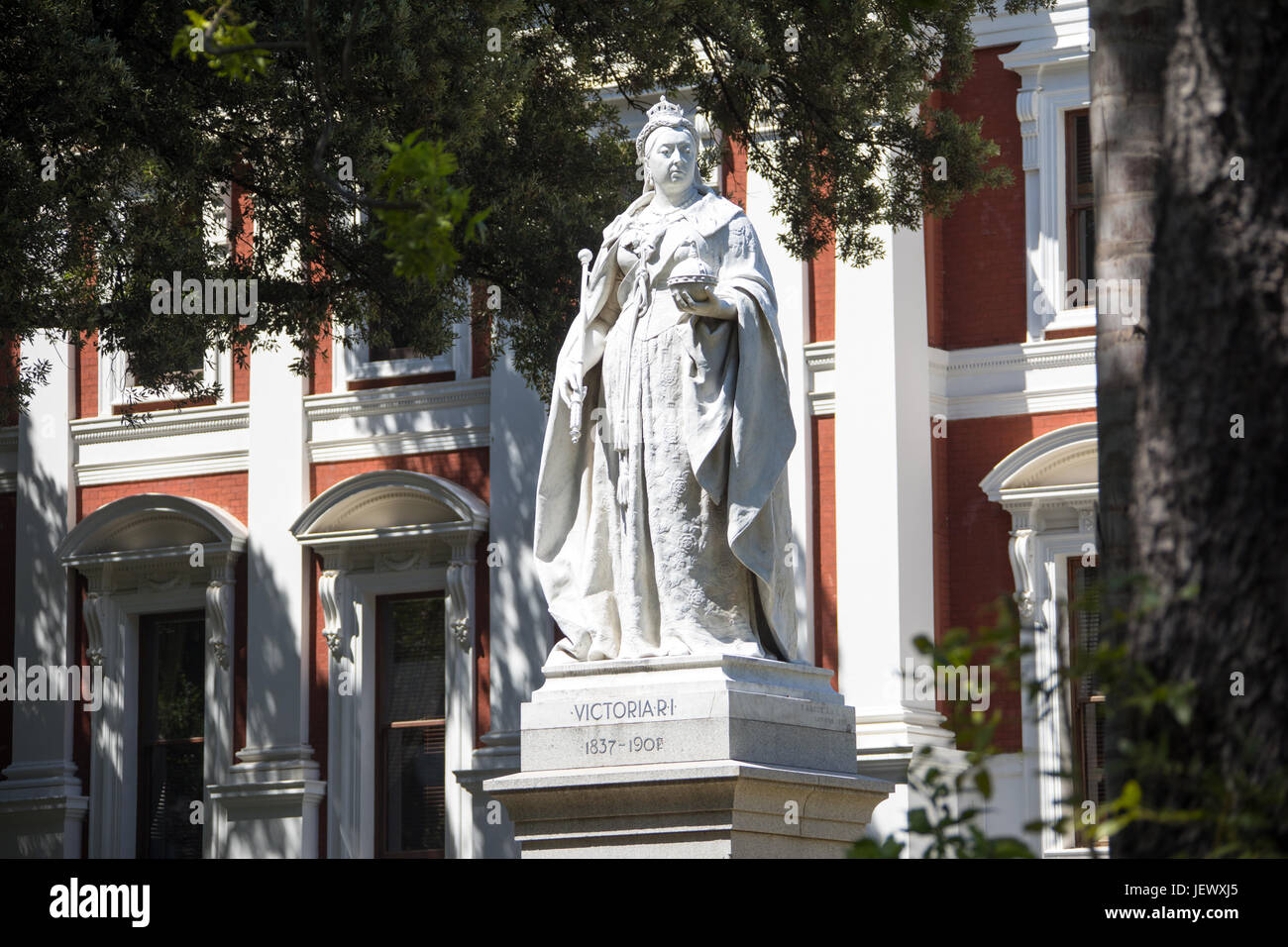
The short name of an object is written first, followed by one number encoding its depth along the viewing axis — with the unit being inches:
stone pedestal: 647.1
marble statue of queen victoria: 680.4
